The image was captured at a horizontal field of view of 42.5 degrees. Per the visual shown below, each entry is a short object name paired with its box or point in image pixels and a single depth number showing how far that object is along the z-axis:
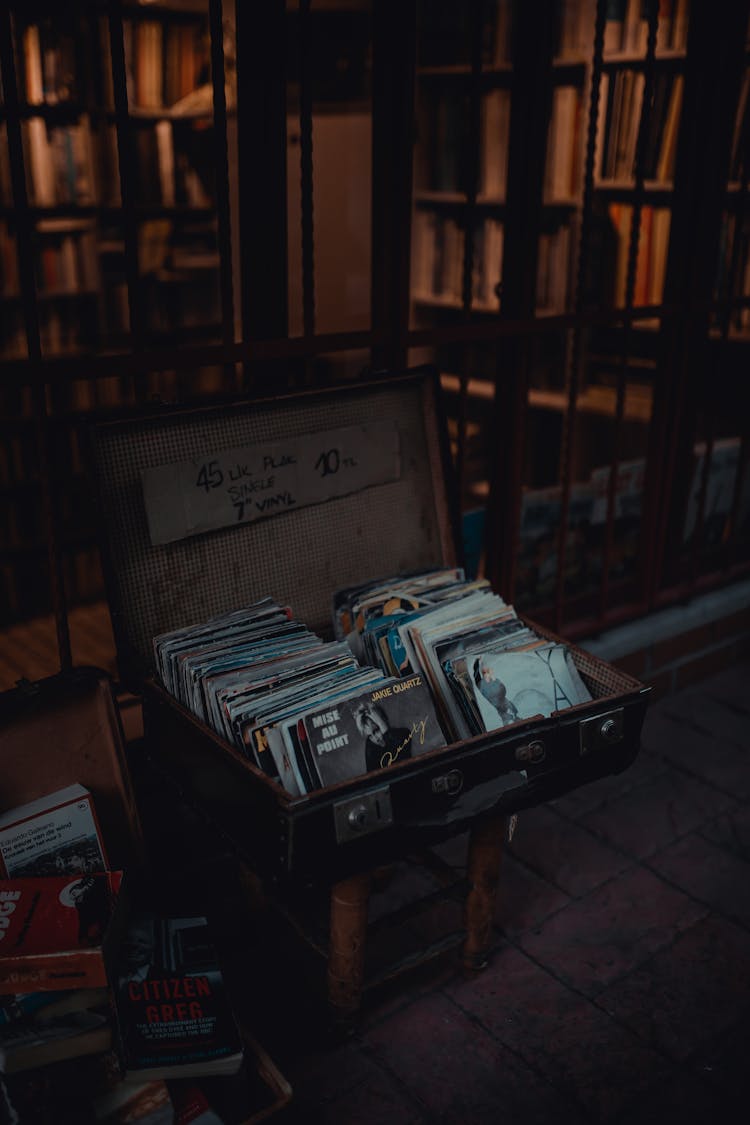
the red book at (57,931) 1.66
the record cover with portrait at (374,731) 1.69
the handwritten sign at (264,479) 1.98
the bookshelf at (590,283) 2.72
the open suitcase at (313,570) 1.67
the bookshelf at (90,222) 4.46
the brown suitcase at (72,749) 1.93
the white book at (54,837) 1.86
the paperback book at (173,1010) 1.70
